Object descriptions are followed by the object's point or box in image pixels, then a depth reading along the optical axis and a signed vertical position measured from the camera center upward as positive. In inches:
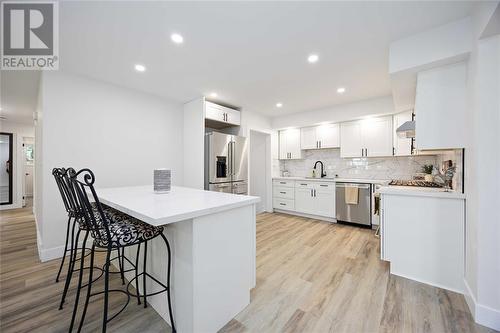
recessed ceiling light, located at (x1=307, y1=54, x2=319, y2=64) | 91.7 +50.6
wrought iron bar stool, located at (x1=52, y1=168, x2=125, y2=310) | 59.9 -10.9
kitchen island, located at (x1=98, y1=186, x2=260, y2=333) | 49.4 -24.7
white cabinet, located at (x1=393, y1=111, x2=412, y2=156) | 139.9 +18.3
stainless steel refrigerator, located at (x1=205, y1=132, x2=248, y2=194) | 148.0 +1.9
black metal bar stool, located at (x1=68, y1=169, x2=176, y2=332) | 46.9 -17.1
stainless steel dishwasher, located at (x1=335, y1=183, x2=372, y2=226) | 146.6 -30.7
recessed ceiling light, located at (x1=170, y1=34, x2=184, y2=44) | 78.2 +50.4
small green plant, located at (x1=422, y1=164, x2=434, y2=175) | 127.6 -1.6
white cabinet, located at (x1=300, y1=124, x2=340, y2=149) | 174.7 +26.9
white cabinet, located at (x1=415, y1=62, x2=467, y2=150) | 73.5 +22.6
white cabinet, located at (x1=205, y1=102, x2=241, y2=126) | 149.3 +40.7
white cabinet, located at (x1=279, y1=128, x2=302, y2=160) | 198.1 +21.9
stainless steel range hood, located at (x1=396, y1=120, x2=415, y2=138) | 97.2 +19.1
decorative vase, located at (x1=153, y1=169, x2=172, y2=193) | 81.3 -6.4
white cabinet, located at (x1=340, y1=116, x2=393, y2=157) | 150.5 +22.8
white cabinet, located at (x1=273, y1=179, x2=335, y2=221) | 164.7 -27.8
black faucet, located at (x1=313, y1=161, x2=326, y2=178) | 188.4 -5.7
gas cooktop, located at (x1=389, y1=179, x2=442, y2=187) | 99.5 -8.9
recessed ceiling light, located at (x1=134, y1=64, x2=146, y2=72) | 102.7 +50.9
